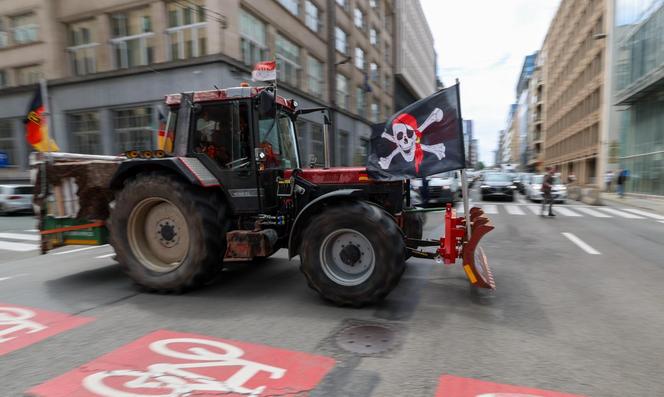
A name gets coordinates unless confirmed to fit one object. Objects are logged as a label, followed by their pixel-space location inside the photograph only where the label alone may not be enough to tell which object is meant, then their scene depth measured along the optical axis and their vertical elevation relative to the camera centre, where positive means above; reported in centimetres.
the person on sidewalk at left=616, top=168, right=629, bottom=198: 2395 -81
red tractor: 458 -38
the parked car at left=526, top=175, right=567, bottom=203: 1956 -109
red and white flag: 645 +184
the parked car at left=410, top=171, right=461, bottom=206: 1558 -68
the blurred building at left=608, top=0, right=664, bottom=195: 2252 +475
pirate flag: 440 +39
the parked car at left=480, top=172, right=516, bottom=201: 2061 -89
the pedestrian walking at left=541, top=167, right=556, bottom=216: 1376 -64
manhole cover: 356 -160
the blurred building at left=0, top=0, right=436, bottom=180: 1684 +633
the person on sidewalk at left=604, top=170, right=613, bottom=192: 2890 -83
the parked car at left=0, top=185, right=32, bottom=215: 1666 -66
